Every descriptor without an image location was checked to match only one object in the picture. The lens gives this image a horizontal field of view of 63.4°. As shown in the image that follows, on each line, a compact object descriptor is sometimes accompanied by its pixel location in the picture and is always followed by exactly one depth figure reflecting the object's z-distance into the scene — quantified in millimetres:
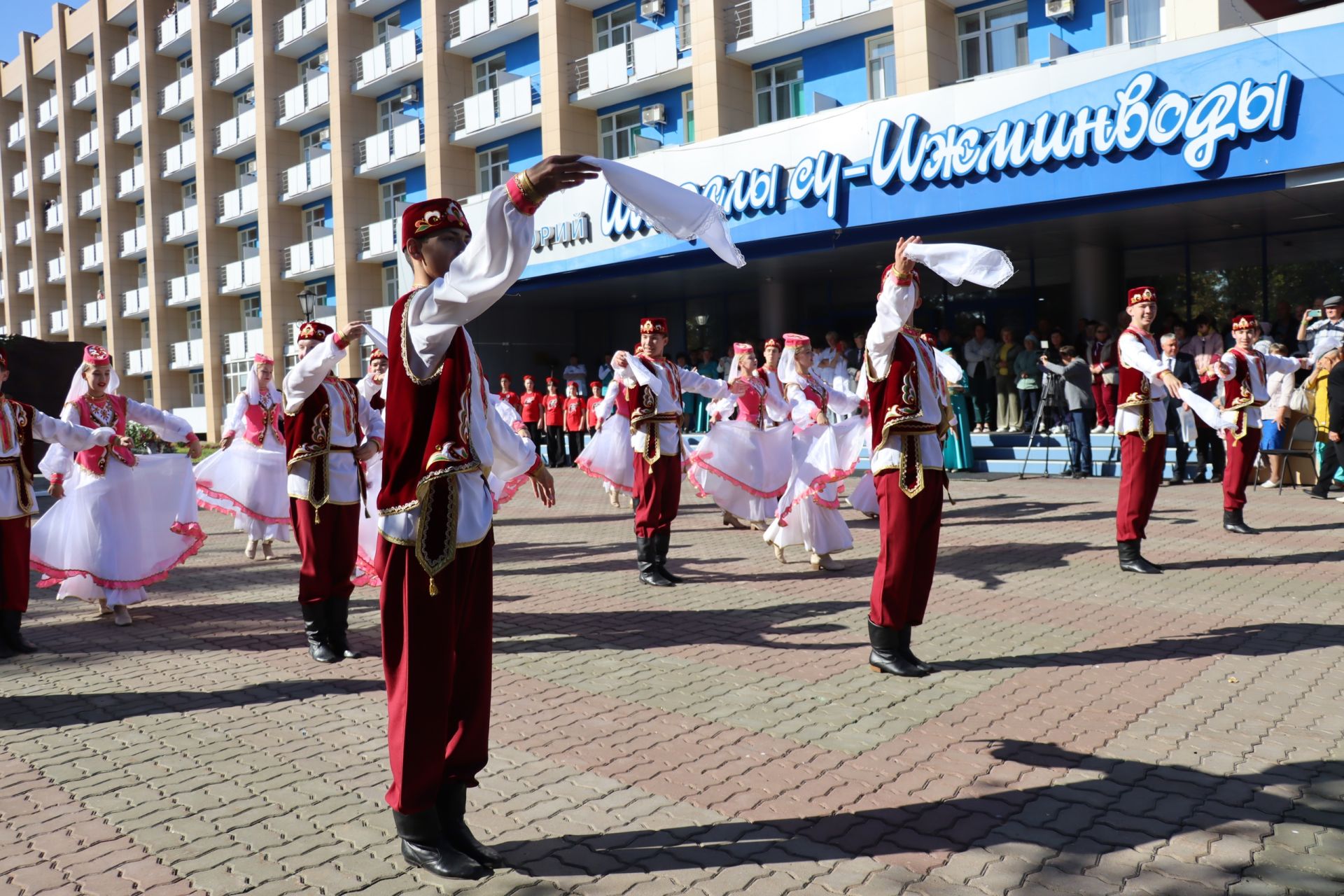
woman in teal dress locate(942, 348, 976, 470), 17859
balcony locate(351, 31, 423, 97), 33406
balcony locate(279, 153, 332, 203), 37281
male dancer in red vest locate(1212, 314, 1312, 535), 10750
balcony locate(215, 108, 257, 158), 40938
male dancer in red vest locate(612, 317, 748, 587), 9227
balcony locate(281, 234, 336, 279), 37406
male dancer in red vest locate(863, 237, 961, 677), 6062
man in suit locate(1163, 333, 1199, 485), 15672
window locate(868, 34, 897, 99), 23047
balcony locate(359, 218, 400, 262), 34969
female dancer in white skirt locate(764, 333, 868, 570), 9250
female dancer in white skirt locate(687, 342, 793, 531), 10688
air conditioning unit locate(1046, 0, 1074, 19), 19969
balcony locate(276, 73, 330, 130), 36875
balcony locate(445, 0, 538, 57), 29641
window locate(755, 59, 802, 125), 25016
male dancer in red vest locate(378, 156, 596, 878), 3707
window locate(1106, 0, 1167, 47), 19297
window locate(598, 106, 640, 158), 28688
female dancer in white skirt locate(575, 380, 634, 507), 11820
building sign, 15156
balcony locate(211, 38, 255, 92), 40344
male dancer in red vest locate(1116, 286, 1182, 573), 8789
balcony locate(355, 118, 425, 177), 33594
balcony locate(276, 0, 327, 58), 36625
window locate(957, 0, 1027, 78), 21219
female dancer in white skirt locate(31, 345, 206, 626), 8109
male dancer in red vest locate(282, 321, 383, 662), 6945
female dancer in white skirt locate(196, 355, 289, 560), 9516
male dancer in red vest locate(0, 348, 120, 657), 7363
